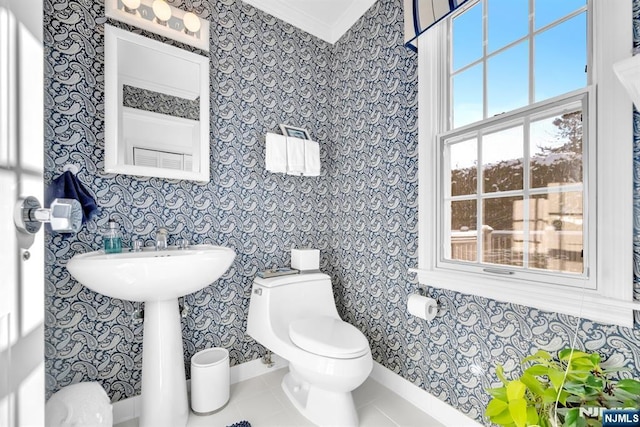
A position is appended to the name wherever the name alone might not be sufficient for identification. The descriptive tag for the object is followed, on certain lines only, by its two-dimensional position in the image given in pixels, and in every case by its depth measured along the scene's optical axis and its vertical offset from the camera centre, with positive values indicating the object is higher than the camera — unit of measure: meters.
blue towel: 1.28 +0.09
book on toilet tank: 1.79 -0.39
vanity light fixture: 1.47 +1.04
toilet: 1.29 -0.65
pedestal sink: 1.10 -0.33
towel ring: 1.36 +0.21
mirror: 1.43 +0.55
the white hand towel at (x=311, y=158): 1.97 +0.37
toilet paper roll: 1.44 -0.48
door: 0.46 -0.01
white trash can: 1.49 -0.91
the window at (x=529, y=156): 0.96 +0.23
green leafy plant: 0.77 -0.53
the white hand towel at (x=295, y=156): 1.90 +0.37
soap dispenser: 1.37 -0.14
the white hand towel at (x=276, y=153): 1.84 +0.37
